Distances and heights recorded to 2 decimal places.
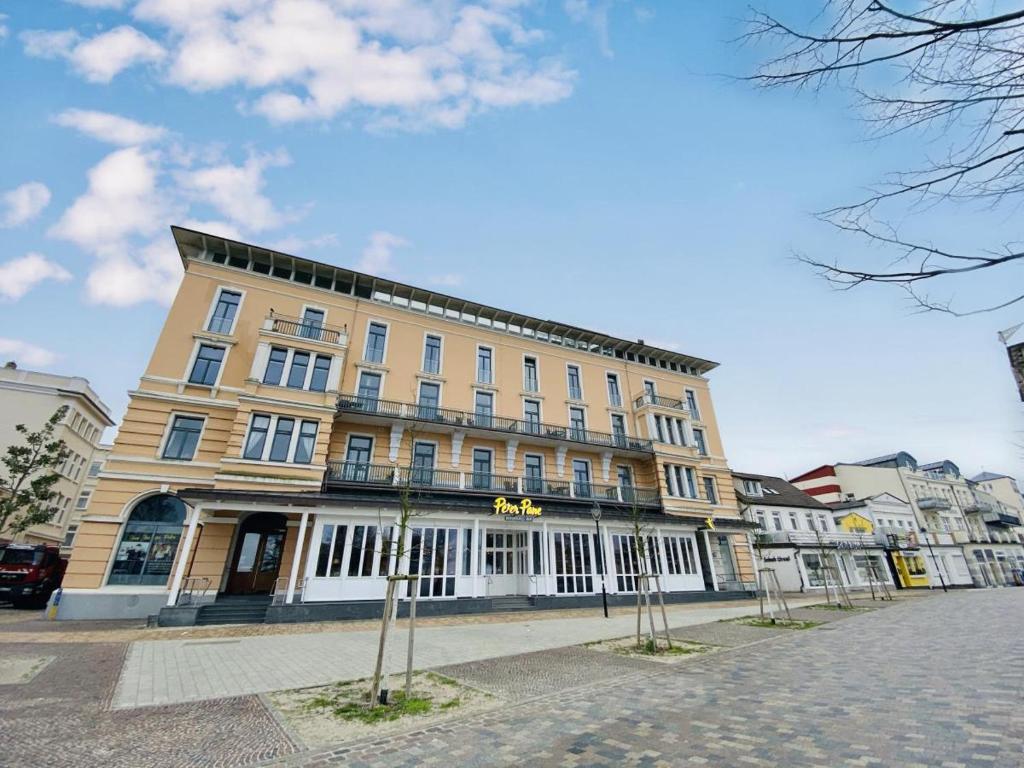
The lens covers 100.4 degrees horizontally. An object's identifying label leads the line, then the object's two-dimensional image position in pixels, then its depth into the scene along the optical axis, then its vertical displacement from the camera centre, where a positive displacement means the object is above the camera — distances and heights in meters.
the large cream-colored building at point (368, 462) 15.19 +5.11
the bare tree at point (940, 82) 2.81 +3.27
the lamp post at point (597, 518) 17.84 +2.41
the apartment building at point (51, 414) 28.03 +10.58
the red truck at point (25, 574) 17.08 +0.39
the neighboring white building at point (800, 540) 30.14 +2.61
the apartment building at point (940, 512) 38.66 +5.81
